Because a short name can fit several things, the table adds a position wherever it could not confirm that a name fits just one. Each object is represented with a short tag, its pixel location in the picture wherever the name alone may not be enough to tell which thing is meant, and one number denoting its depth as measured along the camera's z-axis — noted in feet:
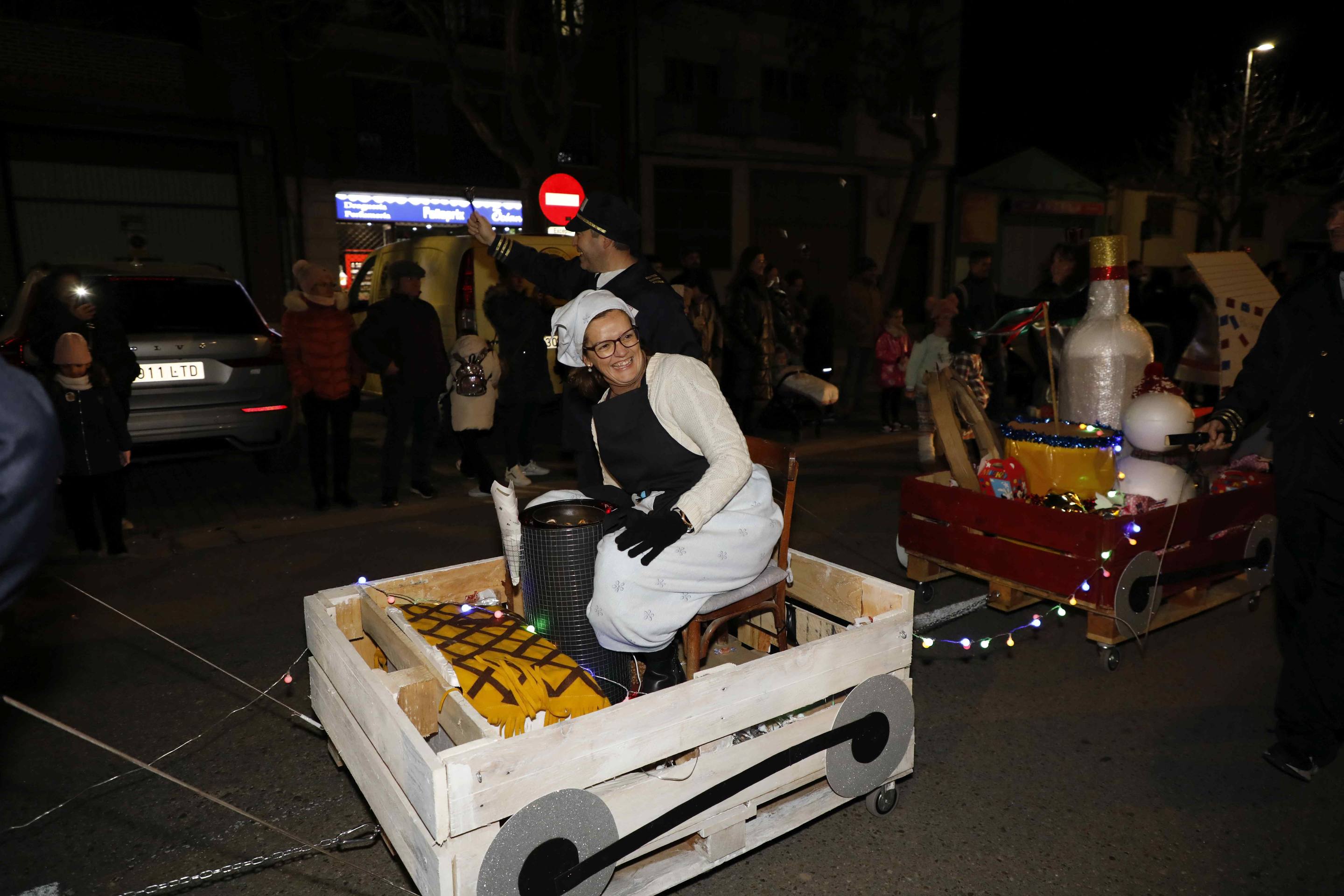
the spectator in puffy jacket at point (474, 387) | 24.22
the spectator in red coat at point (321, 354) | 21.63
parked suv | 22.27
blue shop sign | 63.57
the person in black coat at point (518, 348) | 24.72
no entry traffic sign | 39.09
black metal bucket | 10.05
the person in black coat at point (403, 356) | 22.50
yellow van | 30.73
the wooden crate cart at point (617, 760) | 6.97
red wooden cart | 12.92
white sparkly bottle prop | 15.17
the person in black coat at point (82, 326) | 18.26
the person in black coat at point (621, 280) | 12.38
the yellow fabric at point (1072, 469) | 14.06
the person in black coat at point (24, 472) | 4.13
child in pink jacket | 35.32
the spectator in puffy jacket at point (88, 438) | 17.40
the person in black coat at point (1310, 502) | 10.18
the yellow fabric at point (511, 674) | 8.32
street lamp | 75.31
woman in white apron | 9.32
